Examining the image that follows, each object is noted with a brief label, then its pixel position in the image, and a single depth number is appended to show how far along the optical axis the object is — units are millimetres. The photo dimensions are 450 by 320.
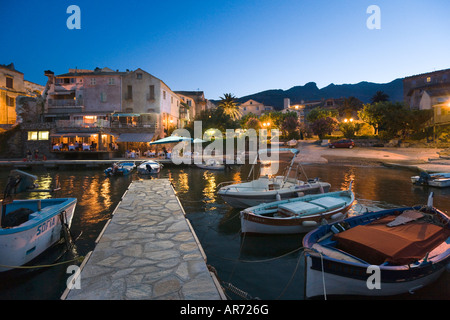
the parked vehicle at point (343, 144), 50081
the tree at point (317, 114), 71375
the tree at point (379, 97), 83438
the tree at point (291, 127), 62938
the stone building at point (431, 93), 40250
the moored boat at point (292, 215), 10211
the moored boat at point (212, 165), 33481
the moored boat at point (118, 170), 28953
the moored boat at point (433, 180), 20891
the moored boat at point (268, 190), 13162
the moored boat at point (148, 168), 29938
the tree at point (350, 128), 56631
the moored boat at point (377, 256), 5891
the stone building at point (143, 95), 47500
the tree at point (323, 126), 58669
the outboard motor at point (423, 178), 21734
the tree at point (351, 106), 85562
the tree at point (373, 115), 51562
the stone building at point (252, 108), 108244
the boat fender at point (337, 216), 10906
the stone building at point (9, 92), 48844
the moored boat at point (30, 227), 7152
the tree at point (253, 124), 66938
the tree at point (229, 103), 75500
